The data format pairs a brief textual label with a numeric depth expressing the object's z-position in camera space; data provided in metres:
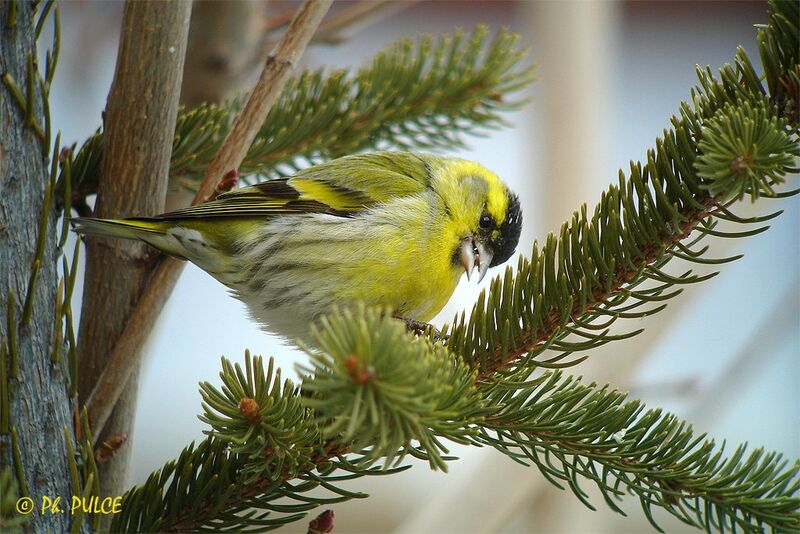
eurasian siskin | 1.91
